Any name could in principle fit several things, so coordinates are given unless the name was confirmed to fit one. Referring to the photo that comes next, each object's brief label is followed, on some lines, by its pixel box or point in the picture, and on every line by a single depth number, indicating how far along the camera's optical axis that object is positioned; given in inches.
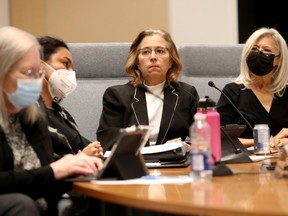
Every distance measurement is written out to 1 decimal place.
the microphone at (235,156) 147.7
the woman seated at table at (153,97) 201.9
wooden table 85.1
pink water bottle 130.6
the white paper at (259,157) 152.8
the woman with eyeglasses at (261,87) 208.1
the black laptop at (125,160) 118.5
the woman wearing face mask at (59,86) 172.4
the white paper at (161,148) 151.2
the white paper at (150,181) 114.0
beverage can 165.0
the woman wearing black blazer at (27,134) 116.1
